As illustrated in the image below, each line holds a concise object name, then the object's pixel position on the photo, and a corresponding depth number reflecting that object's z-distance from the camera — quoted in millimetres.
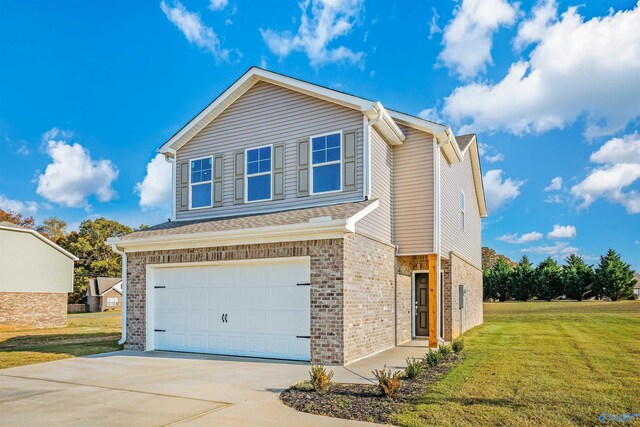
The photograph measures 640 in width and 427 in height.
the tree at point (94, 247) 60250
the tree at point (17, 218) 52906
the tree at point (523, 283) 45531
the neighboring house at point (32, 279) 23906
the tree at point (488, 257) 68831
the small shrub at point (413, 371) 8219
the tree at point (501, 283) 46719
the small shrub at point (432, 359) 9528
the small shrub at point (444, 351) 10281
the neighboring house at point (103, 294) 54312
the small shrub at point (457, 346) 11466
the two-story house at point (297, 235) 10562
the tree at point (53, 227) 65688
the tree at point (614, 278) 41625
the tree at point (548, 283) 44188
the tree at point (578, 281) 43125
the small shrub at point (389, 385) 6875
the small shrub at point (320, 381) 7277
